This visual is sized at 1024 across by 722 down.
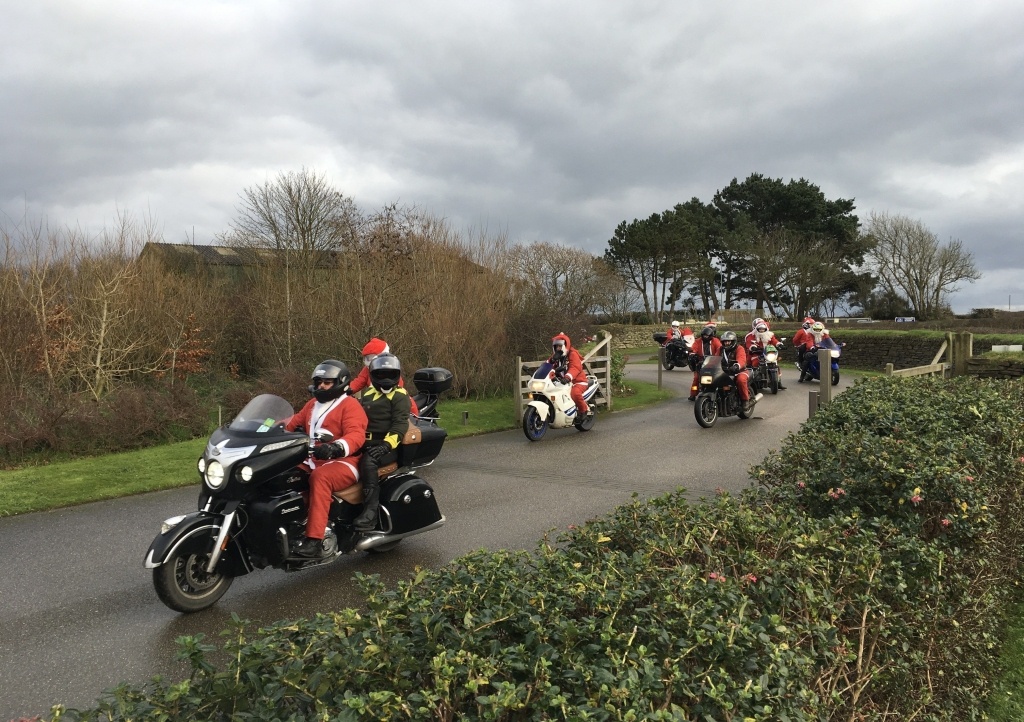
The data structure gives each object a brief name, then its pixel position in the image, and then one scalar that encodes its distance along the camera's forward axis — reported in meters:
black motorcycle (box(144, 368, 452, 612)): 4.68
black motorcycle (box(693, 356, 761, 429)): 13.43
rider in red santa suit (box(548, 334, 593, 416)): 12.72
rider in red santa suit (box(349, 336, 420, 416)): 7.42
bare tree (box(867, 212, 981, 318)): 48.91
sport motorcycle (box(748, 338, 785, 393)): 18.62
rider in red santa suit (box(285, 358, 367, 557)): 5.11
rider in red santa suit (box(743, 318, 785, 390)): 18.62
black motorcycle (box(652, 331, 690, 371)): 26.70
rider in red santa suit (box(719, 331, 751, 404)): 13.78
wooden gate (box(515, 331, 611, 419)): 15.38
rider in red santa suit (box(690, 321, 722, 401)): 16.08
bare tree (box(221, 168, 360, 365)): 20.55
